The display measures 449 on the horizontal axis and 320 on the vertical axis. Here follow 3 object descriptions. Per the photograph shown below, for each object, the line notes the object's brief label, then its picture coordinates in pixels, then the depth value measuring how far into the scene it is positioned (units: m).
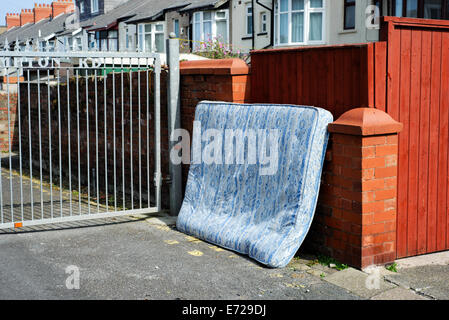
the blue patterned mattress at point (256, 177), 4.89
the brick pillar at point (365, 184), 4.65
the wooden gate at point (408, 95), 4.81
